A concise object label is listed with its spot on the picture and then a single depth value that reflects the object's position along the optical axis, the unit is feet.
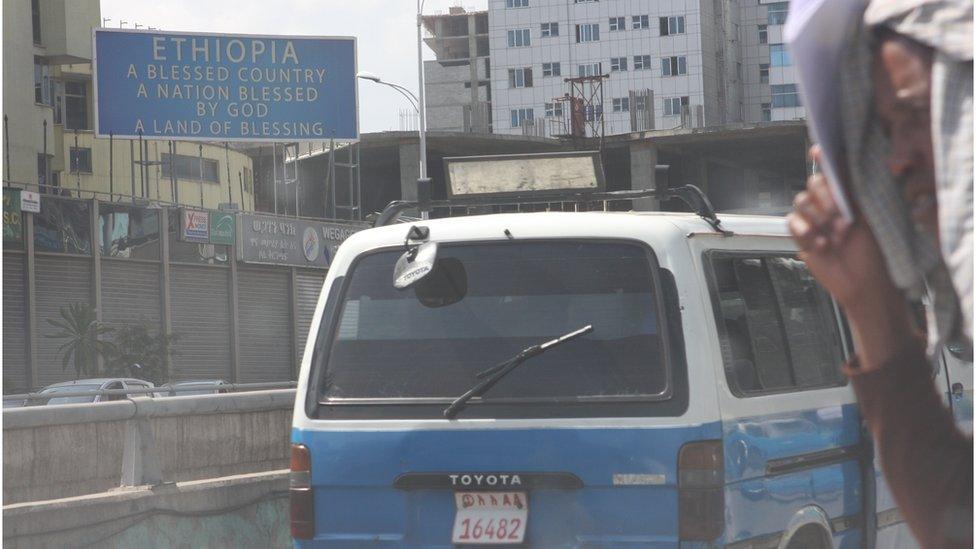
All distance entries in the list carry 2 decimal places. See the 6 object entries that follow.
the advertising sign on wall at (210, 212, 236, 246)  132.36
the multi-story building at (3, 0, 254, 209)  150.10
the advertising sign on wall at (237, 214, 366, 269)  137.08
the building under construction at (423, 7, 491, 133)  394.73
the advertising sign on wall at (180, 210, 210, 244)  128.77
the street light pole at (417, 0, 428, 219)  157.07
